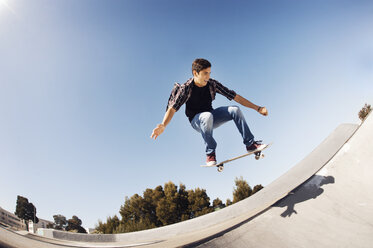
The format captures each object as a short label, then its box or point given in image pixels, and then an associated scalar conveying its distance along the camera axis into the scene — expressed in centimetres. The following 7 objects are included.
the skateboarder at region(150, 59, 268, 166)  311
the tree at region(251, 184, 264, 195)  2267
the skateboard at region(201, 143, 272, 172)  338
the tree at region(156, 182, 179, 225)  2108
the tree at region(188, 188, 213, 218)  2184
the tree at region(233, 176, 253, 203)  1934
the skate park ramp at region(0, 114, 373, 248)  227
